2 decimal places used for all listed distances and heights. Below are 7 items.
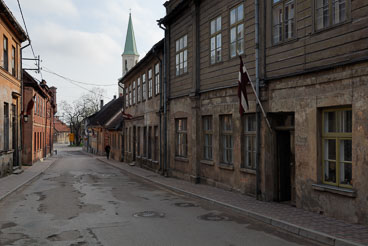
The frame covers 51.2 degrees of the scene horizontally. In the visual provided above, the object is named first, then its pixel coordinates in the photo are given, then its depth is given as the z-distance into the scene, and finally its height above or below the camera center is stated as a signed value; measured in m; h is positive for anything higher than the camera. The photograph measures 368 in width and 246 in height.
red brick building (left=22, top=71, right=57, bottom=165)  28.64 +0.71
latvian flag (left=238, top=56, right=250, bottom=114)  11.12 +1.23
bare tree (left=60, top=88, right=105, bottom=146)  82.88 +3.89
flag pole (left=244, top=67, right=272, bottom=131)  10.76 +0.44
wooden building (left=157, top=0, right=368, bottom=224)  8.43 +0.84
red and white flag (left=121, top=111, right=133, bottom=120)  29.14 +1.11
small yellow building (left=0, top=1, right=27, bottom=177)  19.47 +2.19
